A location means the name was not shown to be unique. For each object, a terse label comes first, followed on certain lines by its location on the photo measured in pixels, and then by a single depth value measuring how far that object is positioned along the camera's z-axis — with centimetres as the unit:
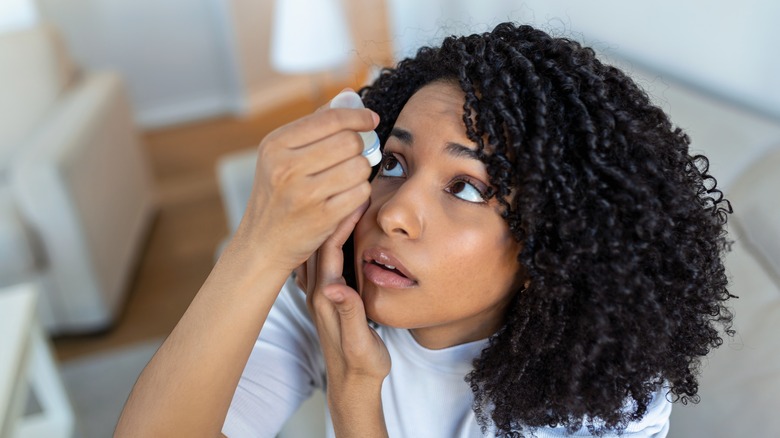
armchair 215
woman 78
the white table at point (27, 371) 146
